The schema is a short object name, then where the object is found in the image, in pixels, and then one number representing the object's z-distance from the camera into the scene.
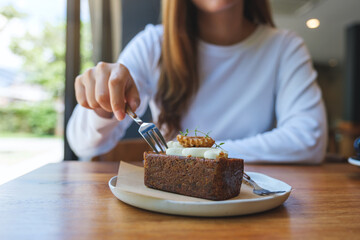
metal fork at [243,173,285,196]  0.57
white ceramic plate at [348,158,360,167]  0.89
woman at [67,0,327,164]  1.36
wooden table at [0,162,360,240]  0.40
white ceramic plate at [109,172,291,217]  0.45
